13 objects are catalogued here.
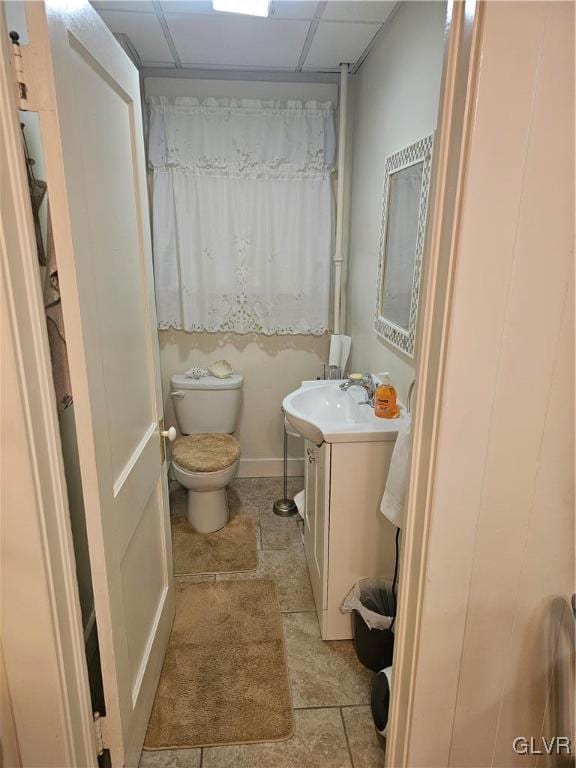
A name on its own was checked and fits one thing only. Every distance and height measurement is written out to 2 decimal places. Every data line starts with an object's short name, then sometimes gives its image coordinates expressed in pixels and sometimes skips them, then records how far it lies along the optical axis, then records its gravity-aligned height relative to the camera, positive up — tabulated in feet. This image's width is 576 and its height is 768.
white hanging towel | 4.99 -2.39
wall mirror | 5.71 +0.00
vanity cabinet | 5.82 -3.39
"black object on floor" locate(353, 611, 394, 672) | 5.65 -4.60
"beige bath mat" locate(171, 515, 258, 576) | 7.91 -5.12
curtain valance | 8.60 +1.79
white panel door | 3.11 -0.67
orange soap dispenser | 6.20 -1.99
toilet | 8.14 -3.56
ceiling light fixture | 5.74 +2.68
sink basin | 5.71 -2.21
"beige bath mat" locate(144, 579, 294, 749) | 5.24 -5.08
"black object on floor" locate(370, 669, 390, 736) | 4.90 -4.54
